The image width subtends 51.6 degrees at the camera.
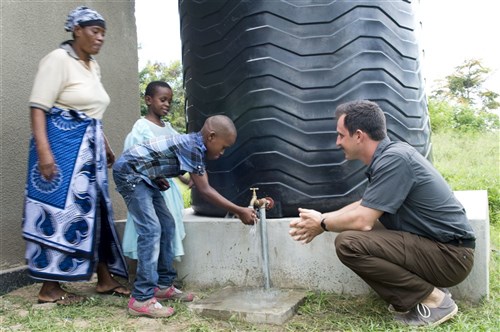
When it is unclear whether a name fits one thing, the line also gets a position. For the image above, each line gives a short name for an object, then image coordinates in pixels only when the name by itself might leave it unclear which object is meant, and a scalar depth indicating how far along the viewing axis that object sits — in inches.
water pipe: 105.6
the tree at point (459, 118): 502.6
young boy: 99.3
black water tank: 112.3
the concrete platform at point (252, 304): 95.9
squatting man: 87.7
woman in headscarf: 104.5
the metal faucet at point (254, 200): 105.2
